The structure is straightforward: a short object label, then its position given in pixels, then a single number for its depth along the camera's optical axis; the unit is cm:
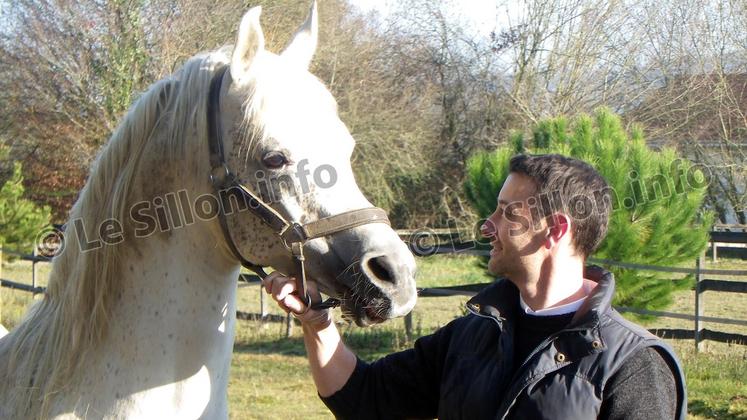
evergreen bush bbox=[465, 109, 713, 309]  687
